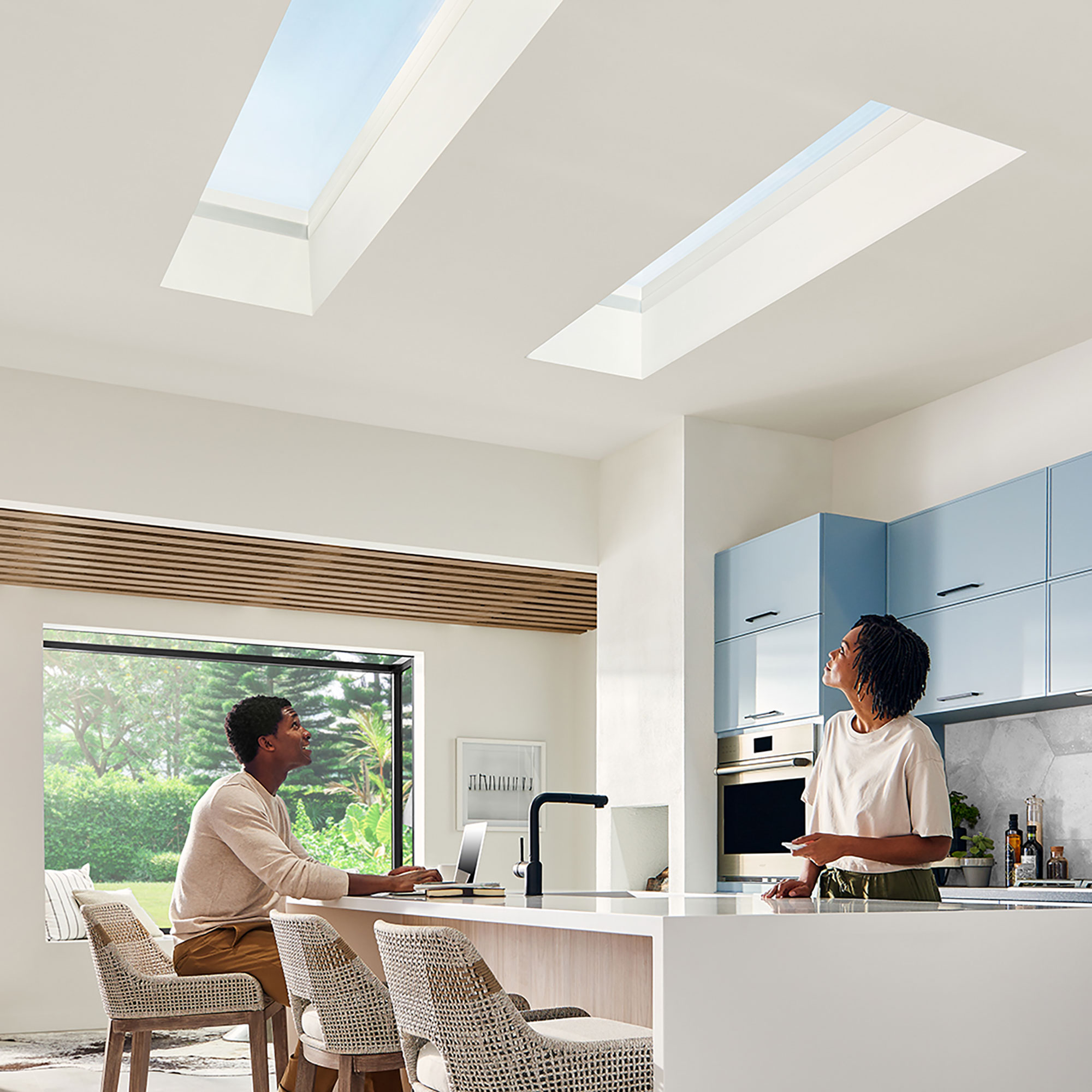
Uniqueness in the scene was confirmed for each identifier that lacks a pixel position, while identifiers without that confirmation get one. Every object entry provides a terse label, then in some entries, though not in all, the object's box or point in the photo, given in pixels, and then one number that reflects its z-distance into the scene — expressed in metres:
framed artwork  8.23
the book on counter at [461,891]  2.98
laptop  3.36
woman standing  2.48
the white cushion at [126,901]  3.43
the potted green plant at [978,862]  4.36
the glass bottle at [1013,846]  4.28
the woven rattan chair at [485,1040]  1.87
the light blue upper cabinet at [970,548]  4.20
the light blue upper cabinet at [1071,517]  3.98
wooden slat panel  6.15
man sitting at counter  3.29
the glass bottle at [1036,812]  4.30
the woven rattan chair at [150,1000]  3.20
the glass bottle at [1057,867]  4.09
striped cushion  7.09
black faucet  2.99
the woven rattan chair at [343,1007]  2.57
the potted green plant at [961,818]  4.60
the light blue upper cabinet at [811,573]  4.78
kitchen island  1.71
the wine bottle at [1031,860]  4.13
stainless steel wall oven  4.75
